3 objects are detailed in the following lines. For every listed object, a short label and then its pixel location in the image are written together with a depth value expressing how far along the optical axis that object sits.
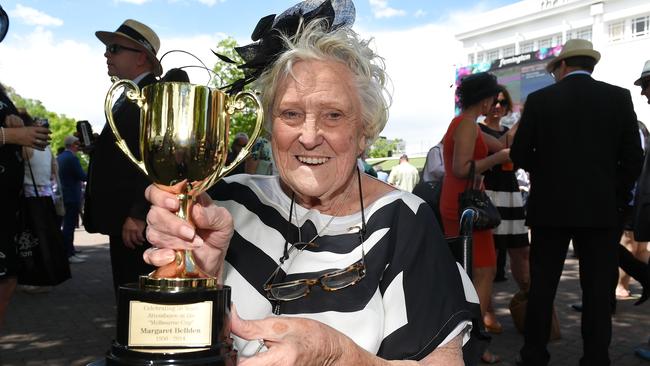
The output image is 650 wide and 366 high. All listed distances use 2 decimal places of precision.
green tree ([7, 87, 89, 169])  67.25
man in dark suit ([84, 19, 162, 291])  3.55
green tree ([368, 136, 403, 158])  68.88
